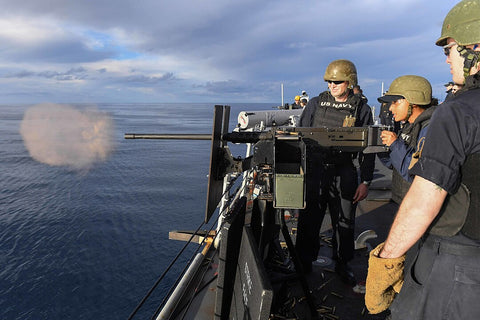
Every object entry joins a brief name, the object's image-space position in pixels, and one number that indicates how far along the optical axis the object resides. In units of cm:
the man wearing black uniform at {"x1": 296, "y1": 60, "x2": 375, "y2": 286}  475
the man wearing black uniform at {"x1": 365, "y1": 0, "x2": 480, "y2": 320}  181
